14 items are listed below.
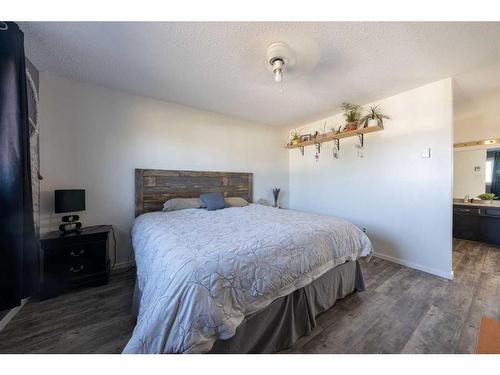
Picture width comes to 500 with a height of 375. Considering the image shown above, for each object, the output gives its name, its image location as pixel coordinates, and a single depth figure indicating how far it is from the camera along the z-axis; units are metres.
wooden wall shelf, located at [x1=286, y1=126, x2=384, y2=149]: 2.79
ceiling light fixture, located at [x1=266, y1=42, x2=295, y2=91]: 1.60
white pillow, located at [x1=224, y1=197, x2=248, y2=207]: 3.15
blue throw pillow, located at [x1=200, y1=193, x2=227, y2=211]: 2.77
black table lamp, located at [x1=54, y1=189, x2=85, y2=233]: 2.01
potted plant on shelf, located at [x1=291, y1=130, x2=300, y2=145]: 3.91
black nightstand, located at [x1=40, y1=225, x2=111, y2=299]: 1.87
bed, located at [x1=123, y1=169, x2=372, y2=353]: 0.90
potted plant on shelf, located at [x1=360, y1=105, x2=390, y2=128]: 2.74
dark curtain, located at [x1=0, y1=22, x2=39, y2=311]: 1.27
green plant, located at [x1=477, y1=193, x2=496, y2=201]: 3.60
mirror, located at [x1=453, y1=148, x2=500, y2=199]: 3.58
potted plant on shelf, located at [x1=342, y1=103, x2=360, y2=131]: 2.94
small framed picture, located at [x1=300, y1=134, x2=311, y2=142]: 3.76
